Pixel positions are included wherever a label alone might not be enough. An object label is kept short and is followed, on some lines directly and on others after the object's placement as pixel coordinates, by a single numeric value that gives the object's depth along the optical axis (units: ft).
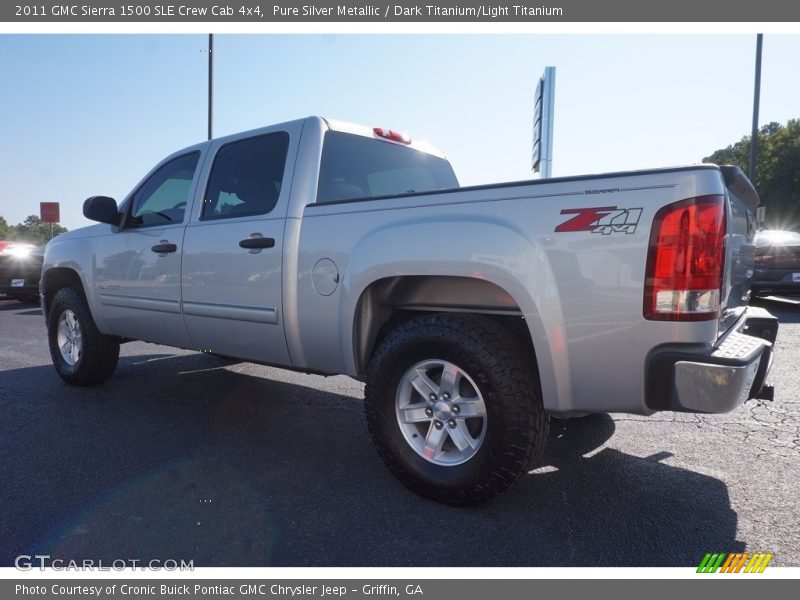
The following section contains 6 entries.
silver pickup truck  7.13
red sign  63.52
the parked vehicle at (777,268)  29.01
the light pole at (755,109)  55.63
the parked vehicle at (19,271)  37.60
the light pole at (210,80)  47.75
